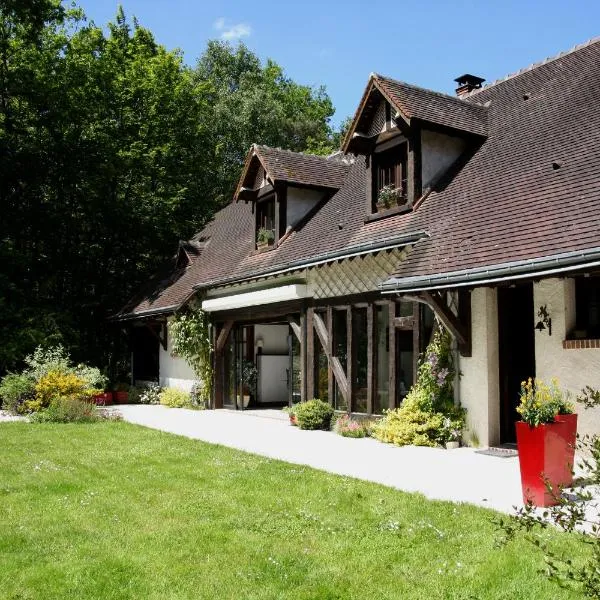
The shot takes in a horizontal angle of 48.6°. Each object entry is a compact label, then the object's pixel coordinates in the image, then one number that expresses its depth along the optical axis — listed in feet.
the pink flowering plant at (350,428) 40.11
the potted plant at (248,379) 60.80
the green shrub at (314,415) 43.98
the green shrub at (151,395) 70.18
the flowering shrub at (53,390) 54.87
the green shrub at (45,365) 57.21
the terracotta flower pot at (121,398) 72.49
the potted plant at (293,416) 45.86
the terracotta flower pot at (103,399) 67.70
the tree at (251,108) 122.52
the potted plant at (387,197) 43.93
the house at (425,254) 30.73
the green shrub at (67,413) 49.44
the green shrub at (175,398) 64.13
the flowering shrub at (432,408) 35.24
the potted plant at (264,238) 56.44
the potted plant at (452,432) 34.71
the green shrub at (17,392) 56.24
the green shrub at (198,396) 61.82
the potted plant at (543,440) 21.25
